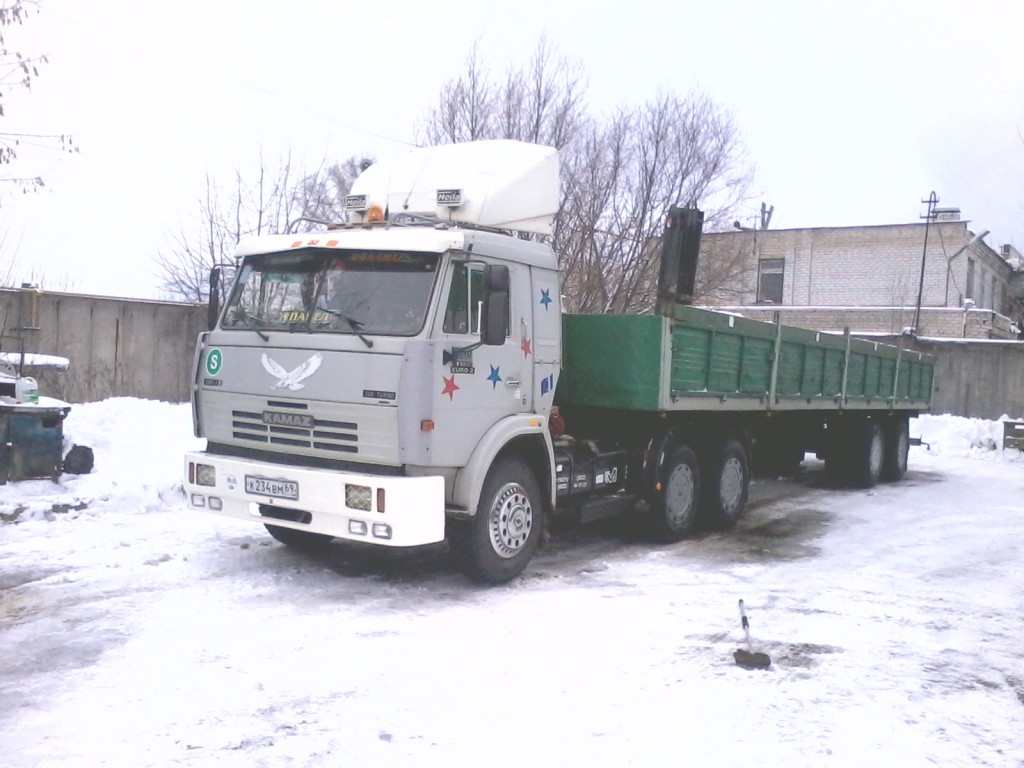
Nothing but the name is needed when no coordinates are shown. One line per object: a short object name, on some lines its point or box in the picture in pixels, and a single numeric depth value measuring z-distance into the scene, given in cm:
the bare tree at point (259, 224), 2070
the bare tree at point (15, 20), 793
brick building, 3139
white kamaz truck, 647
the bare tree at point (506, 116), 1780
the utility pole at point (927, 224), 3074
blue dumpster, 957
